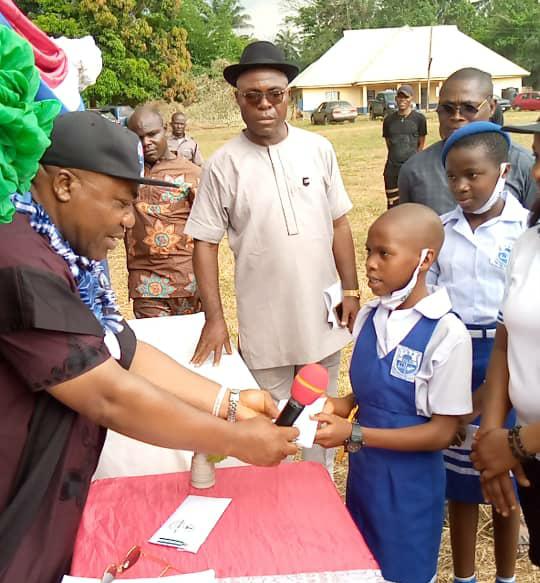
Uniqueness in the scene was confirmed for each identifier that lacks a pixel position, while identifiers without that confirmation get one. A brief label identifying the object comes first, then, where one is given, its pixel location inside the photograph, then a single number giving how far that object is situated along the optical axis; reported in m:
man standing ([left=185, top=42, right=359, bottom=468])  3.04
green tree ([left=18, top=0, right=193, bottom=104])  29.83
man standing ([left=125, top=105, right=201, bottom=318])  4.40
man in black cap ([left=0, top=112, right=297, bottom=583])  1.50
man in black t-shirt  9.10
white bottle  1.93
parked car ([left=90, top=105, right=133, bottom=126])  22.75
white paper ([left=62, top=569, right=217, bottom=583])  1.52
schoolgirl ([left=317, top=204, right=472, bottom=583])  2.10
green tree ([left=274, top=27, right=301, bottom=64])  68.79
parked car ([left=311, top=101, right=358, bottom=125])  32.22
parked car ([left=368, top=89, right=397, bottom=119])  30.58
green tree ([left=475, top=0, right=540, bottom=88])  51.69
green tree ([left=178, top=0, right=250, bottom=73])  46.38
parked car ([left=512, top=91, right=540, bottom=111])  32.09
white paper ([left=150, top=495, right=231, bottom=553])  1.67
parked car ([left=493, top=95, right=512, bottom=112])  28.43
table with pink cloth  1.61
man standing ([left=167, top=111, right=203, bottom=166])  8.33
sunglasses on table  1.55
